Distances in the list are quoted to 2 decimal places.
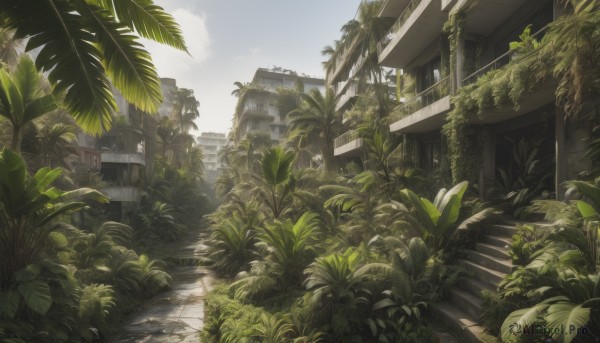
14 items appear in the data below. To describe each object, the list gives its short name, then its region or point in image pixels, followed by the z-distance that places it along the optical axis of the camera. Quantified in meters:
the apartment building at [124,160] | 24.04
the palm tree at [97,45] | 4.04
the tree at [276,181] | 13.59
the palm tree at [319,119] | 23.89
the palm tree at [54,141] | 13.04
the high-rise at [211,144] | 117.38
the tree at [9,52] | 15.19
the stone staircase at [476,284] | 5.87
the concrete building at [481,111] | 7.23
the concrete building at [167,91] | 51.09
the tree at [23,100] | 7.39
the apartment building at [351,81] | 21.28
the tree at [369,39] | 19.80
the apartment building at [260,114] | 48.81
